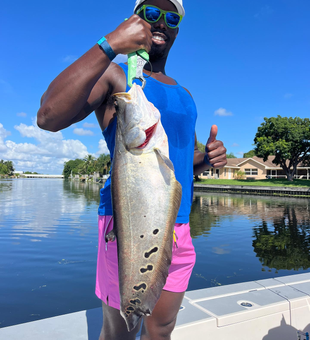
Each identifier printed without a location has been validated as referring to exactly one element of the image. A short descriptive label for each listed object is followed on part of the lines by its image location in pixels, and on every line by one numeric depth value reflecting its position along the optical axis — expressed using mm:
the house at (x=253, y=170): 65062
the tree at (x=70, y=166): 184800
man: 1596
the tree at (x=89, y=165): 126625
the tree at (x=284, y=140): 50844
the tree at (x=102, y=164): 113331
